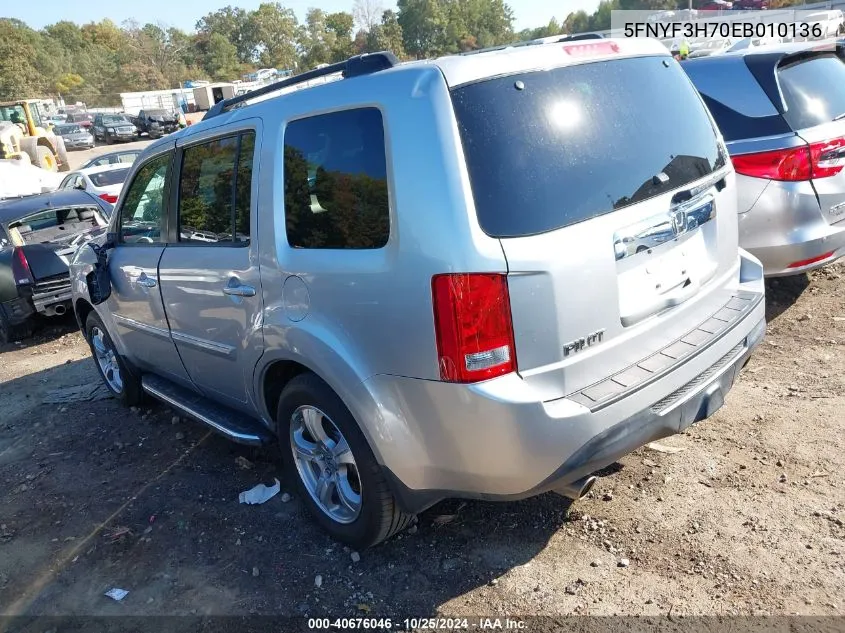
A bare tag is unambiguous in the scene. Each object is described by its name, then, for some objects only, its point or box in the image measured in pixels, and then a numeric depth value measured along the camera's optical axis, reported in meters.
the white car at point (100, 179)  13.09
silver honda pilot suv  2.25
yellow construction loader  25.06
